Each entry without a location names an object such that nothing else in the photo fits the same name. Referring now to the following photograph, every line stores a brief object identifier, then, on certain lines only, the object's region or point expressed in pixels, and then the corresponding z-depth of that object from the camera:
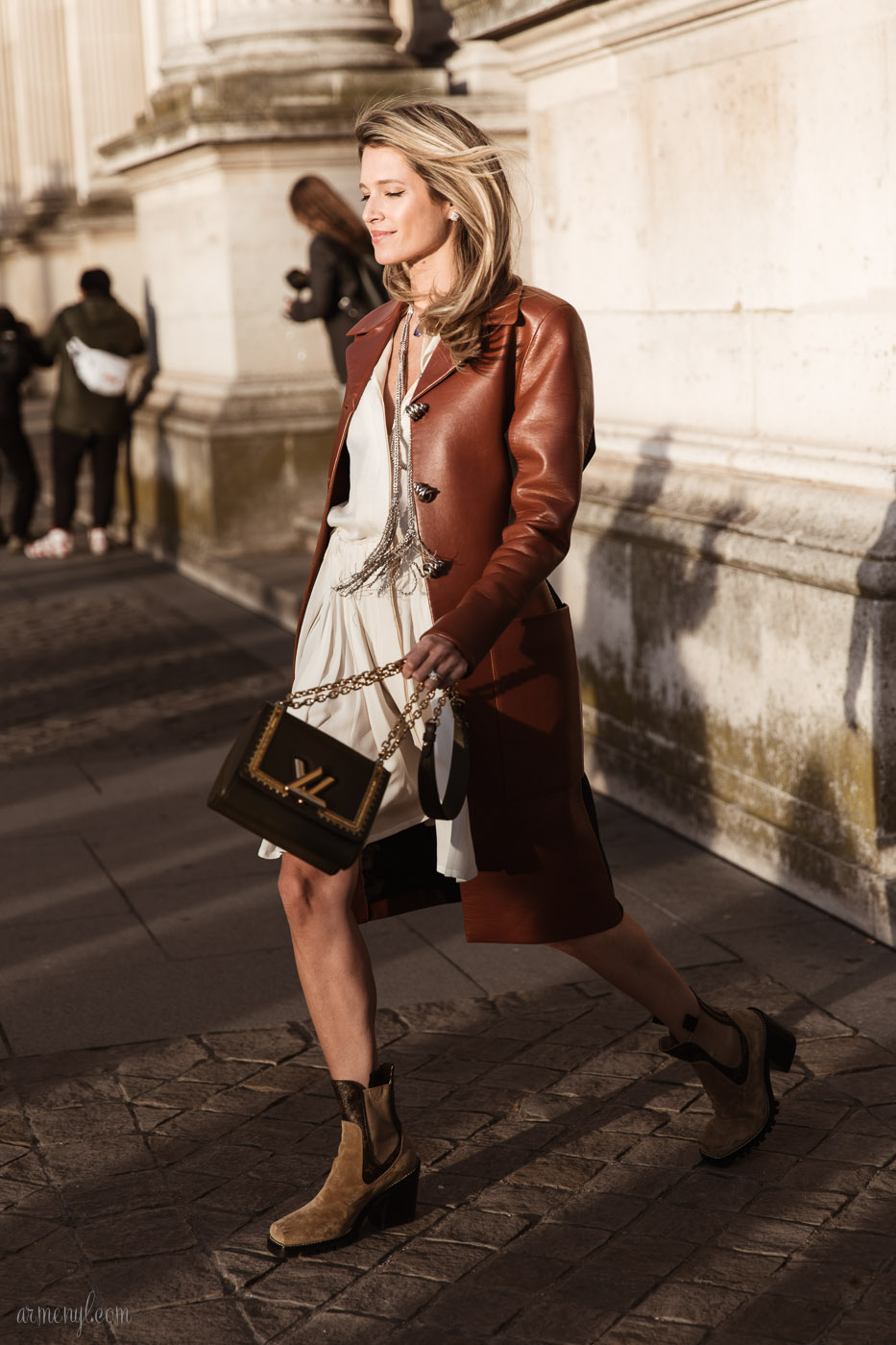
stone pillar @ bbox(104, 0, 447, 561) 10.52
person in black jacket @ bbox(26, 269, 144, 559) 12.45
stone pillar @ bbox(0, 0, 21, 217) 28.02
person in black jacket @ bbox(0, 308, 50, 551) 12.84
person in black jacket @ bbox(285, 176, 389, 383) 9.23
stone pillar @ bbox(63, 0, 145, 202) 16.88
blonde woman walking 2.97
